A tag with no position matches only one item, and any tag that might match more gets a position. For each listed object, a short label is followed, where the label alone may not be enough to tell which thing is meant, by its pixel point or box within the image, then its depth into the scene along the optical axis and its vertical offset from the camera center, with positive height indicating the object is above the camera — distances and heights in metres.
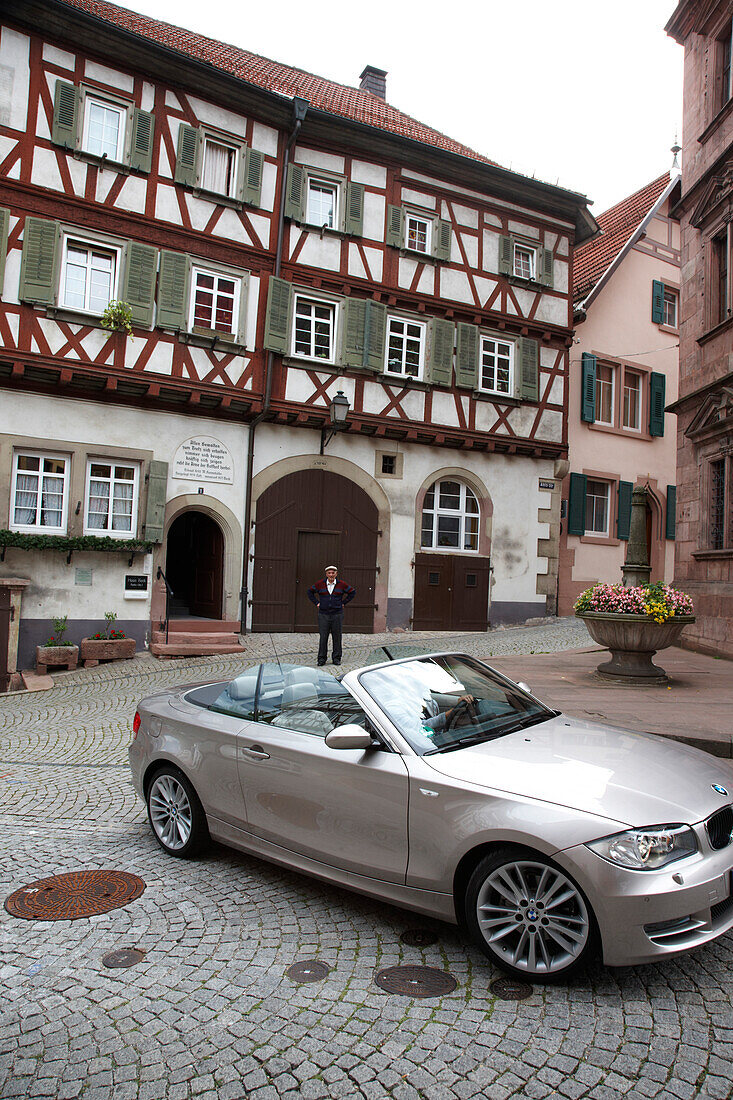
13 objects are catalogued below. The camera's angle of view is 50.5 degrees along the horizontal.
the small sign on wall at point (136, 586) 14.76 -0.11
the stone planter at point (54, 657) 13.46 -1.39
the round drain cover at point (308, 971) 3.27 -1.64
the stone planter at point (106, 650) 13.83 -1.27
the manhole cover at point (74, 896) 4.00 -1.72
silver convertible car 3.09 -0.97
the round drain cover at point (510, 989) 3.10 -1.59
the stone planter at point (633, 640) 9.48 -0.46
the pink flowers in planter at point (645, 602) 9.34 +0.02
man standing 12.77 -0.26
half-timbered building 14.13 +5.05
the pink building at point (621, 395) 21.03 +5.91
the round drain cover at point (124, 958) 3.46 -1.70
